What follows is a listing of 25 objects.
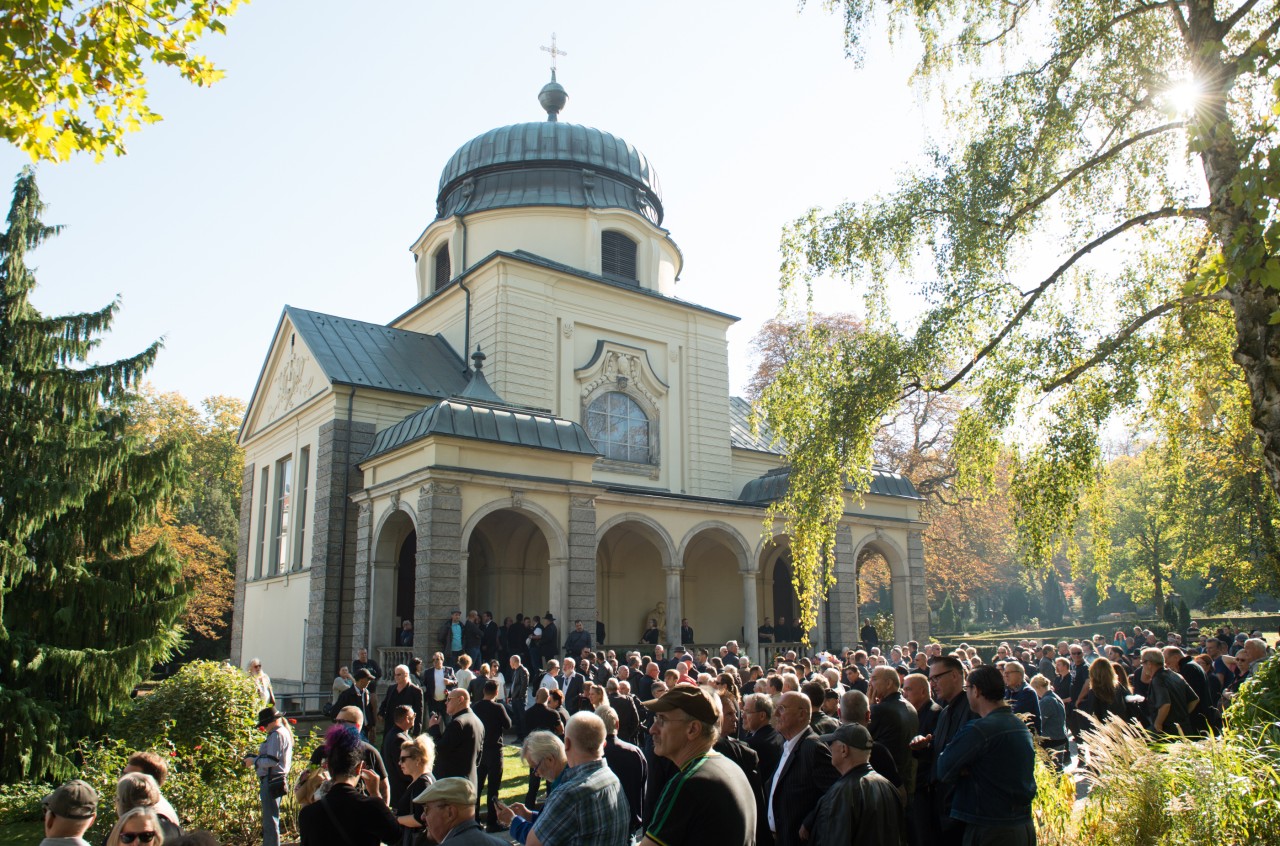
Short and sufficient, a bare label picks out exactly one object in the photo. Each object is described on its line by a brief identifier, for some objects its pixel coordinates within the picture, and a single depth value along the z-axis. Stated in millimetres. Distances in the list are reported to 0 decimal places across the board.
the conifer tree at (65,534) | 14000
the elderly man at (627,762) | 7480
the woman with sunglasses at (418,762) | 6055
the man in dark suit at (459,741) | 8312
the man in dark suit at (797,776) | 5344
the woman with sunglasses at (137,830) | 3877
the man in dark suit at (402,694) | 10977
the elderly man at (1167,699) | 8711
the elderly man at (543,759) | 5059
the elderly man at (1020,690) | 9266
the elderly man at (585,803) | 4184
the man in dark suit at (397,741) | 8000
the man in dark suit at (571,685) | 12805
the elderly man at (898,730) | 6203
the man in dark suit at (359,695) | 11539
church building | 19594
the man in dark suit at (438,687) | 12919
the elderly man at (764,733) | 6320
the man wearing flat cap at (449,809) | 4277
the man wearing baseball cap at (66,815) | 4227
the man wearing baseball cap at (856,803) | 4707
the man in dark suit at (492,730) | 10078
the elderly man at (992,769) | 5352
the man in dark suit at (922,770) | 6117
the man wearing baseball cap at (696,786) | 3779
